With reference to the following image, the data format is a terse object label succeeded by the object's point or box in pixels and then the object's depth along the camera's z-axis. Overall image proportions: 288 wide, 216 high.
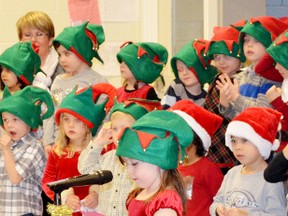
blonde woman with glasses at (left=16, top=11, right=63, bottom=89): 6.67
